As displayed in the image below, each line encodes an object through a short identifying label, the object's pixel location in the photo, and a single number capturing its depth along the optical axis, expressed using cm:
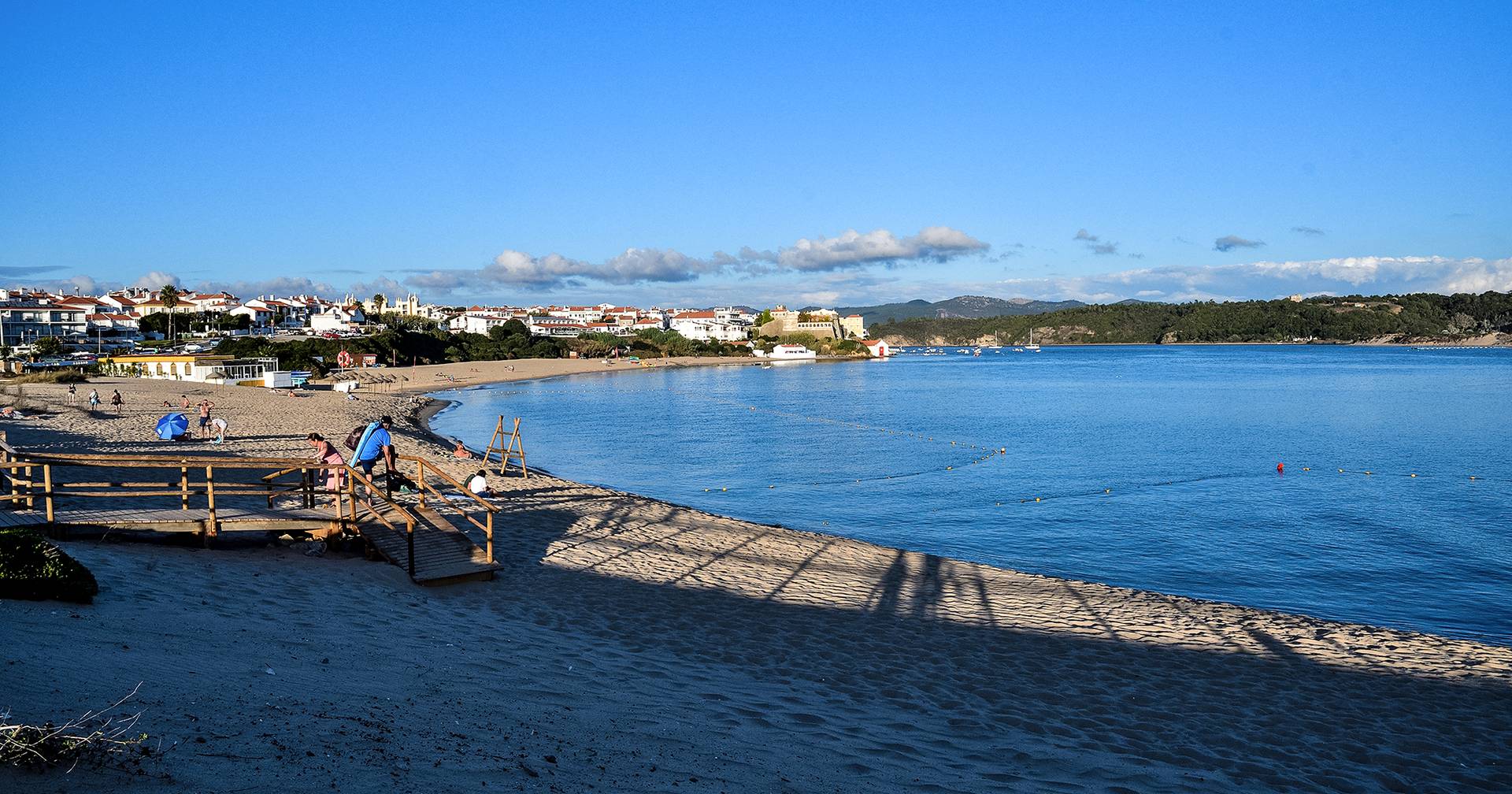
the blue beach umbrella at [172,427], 2814
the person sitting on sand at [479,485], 1939
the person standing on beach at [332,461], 1302
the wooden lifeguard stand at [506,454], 2558
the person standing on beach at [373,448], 1422
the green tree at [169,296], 11044
